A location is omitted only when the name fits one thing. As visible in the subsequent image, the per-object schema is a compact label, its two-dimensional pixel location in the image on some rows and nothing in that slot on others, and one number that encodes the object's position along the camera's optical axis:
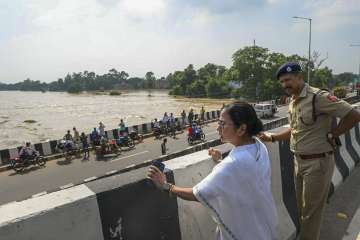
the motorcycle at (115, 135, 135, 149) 18.85
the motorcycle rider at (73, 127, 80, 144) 18.32
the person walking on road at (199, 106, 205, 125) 28.84
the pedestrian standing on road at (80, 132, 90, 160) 17.01
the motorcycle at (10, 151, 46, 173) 14.77
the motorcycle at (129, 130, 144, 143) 20.64
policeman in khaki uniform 2.95
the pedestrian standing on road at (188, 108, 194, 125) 26.92
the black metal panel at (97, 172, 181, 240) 1.97
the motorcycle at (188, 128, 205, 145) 19.66
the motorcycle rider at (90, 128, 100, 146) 18.23
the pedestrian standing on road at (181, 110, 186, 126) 26.49
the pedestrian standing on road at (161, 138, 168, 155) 16.86
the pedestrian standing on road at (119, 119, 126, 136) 20.27
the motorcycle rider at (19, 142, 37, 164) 14.98
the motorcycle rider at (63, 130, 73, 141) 18.03
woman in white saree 1.63
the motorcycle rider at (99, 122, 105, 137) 19.21
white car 29.56
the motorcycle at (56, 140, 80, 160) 17.30
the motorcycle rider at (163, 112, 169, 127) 23.84
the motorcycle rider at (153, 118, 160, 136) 22.84
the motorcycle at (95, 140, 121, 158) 17.06
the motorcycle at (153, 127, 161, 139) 22.83
